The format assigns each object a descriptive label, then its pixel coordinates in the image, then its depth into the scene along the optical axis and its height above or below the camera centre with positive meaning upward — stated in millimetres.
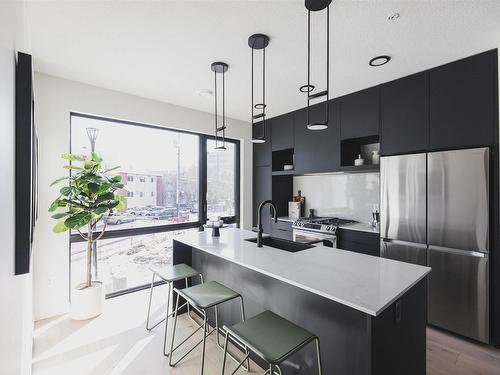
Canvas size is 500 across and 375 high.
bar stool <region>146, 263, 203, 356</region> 2338 -807
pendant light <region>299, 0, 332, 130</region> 1698 +1225
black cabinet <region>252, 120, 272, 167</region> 4652 +742
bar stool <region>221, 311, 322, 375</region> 1282 -807
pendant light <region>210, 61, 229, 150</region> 2557 +1235
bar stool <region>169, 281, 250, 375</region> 1871 -820
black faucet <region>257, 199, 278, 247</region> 2215 -402
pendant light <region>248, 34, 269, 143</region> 2092 +1230
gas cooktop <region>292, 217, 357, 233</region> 3503 -505
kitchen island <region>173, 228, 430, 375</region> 1308 -712
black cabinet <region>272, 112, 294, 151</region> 4297 +971
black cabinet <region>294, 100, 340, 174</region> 3623 +677
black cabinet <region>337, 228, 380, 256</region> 3098 -674
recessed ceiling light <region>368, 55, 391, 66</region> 2437 +1244
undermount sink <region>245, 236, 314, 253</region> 2289 -517
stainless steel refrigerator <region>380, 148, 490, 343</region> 2324 -401
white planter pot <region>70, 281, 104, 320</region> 2736 -1216
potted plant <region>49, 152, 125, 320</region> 2590 -168
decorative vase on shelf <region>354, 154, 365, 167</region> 3439 +356
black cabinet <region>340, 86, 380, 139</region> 3166 +965
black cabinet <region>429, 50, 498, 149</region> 2316 +820
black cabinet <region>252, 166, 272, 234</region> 4590 -45
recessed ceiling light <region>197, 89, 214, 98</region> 3224 +1230
